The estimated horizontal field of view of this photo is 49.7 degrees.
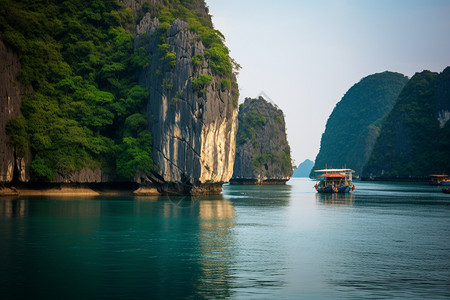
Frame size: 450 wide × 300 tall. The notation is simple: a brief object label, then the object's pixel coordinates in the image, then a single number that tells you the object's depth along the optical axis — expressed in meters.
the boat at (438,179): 118.04
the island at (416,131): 154.25
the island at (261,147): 129.25
